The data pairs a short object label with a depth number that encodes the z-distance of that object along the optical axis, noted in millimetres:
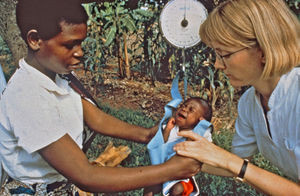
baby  1927
